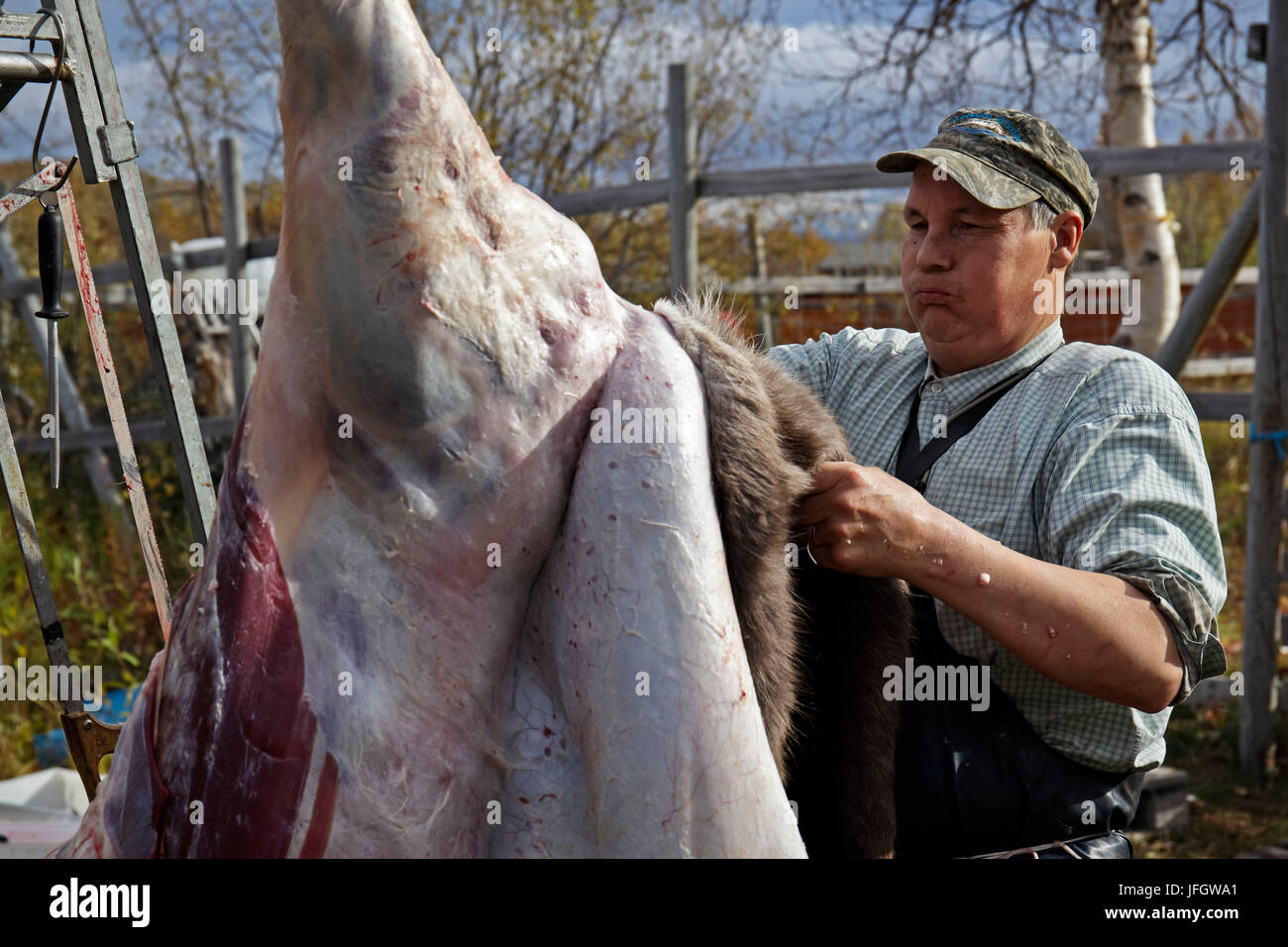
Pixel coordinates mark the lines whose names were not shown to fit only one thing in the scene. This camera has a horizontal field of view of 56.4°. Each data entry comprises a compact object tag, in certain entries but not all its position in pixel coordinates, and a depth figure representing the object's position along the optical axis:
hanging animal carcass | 1.40
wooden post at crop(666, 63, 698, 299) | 5.98
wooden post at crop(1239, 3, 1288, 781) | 5.44
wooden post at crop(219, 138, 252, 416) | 7.29
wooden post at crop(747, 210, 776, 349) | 9.09
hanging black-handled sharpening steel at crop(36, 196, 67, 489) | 2.47
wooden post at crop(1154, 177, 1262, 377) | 5.55
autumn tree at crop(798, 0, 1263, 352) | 7.28
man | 1.91
